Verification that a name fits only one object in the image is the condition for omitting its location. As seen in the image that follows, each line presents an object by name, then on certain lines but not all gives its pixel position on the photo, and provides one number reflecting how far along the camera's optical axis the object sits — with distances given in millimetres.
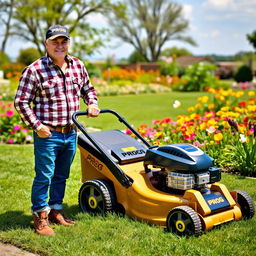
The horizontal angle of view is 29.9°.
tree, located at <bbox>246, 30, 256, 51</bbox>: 44191
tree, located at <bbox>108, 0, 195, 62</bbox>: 56509
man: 3678
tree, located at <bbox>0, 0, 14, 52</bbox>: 30333
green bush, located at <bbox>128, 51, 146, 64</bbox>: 59656
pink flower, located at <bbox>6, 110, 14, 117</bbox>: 8211
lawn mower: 3611
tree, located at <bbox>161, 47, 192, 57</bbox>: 64412
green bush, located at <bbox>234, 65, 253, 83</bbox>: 32781
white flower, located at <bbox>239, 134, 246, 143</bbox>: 5152
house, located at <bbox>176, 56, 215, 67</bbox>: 55000
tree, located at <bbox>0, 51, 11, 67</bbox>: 34469
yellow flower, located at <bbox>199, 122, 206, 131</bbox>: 6449
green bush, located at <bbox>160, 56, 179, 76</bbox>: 27047
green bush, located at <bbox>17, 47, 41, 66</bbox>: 32656
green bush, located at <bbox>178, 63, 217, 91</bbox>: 21453
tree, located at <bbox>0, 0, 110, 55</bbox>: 26881
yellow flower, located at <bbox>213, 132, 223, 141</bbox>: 5727
